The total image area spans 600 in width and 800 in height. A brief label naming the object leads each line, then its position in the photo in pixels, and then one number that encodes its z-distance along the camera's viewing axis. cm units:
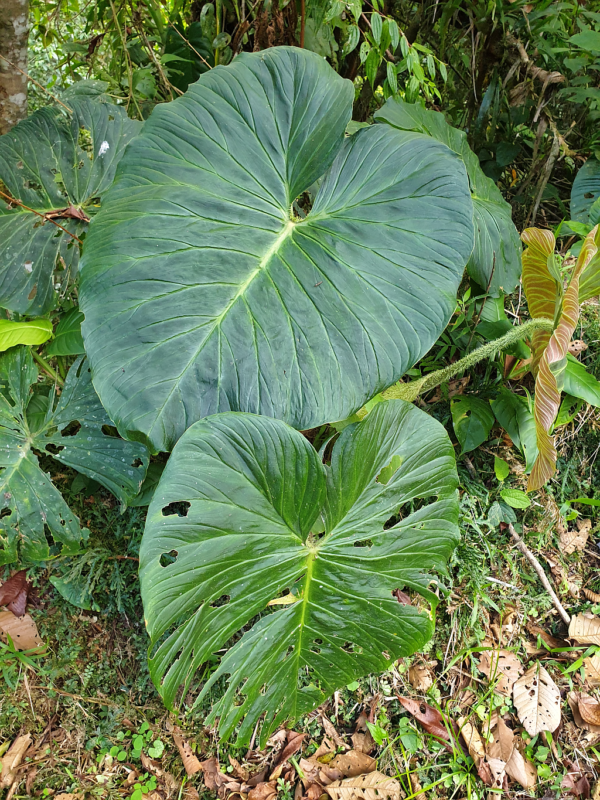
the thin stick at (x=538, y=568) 159
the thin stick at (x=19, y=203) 132
